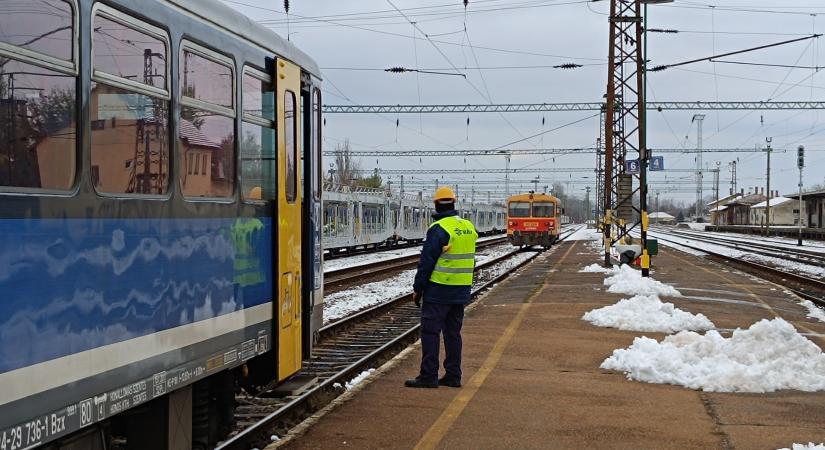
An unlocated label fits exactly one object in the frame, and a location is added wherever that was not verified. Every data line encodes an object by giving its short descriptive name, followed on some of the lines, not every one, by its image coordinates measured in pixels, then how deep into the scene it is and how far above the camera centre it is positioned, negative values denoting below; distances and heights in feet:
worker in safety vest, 26.81 -2.41
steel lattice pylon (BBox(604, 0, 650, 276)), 85.81 +8.23
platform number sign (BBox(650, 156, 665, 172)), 83.45 +3.25
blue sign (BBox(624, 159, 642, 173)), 79.36 +2.86
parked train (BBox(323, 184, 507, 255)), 126.31 -3.49
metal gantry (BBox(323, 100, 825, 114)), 142.31 +15.47
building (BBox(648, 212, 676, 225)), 633.00 -15.31
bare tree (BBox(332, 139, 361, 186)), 264.31 +8.34
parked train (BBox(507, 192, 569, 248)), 150.10 -3.68
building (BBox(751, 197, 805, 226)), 350.64 -5.18
